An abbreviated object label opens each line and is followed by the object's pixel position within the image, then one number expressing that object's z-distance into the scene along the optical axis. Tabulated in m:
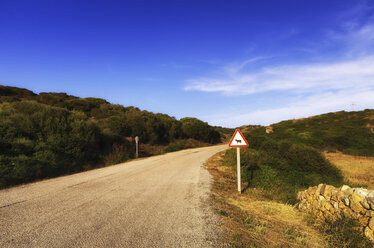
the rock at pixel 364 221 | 3.96
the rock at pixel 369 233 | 3.70
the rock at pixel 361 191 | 4.23
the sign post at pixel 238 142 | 7.41
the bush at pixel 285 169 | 8.39
